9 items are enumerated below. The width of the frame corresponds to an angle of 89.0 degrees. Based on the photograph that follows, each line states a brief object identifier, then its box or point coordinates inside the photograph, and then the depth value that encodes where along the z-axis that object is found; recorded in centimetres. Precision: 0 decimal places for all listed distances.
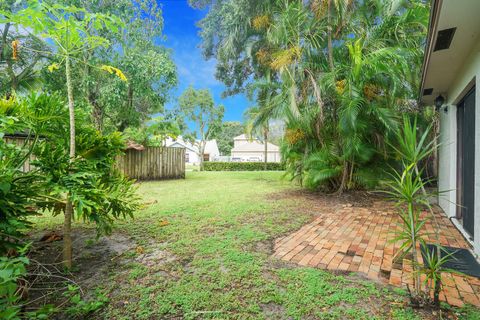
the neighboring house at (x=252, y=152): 3938
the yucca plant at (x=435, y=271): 184
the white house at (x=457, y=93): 287
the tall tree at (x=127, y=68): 953
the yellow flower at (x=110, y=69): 266
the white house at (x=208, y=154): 4044
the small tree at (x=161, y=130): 1294
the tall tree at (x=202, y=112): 2436
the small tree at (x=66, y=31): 220
